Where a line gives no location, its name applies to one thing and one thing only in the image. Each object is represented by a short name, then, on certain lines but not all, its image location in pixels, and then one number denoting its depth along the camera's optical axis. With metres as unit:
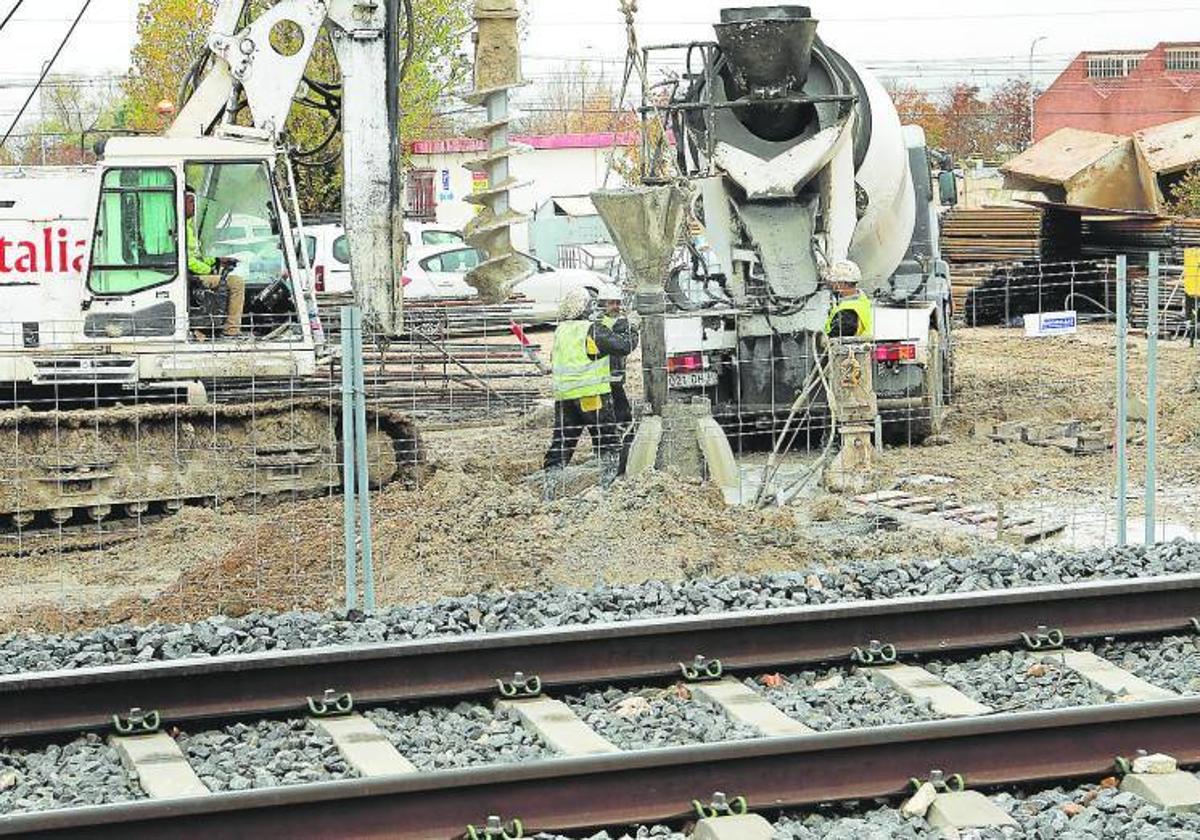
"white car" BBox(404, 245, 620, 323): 32.44
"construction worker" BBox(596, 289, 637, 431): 14.80
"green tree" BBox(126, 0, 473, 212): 40.34
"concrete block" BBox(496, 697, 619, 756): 8.00
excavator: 14.20
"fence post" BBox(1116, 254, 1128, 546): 11.65
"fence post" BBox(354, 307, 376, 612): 10.28
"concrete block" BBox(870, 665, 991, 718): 8.45
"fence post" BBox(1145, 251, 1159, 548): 11.61
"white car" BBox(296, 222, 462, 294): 30.73
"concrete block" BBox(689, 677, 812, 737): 8.24
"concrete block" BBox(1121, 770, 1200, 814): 7.25
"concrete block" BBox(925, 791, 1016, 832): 7.11
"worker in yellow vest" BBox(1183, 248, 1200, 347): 22.20
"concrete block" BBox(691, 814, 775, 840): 6.99
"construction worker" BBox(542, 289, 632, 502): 14.75
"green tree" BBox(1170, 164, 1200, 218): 32.94
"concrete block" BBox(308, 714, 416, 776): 7.77
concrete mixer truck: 16.11
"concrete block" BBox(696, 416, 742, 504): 14.16
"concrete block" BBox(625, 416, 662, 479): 14.16
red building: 57.72
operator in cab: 14.95
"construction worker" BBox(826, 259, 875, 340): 15.50
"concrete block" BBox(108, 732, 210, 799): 7.54
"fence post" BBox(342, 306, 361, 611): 10.26
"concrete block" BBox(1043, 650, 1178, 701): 8.66
